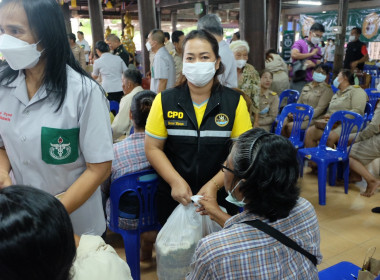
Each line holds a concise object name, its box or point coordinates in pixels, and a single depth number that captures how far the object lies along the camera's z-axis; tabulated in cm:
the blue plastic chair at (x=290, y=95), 518
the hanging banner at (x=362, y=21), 1110
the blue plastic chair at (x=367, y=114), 450
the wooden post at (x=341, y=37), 839
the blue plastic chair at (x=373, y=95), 527
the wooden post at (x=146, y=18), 779
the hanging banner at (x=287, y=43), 970
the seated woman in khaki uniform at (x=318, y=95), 455
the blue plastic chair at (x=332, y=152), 340
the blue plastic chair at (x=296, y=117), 412
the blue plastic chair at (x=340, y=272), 149
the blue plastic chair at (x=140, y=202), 197
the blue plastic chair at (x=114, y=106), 442
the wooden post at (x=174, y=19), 1486
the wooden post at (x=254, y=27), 511
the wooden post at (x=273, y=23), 1070
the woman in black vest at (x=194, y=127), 171
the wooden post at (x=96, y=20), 1038
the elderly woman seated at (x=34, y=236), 62
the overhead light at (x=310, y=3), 1306
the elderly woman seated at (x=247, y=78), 361
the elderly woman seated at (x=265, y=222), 104
